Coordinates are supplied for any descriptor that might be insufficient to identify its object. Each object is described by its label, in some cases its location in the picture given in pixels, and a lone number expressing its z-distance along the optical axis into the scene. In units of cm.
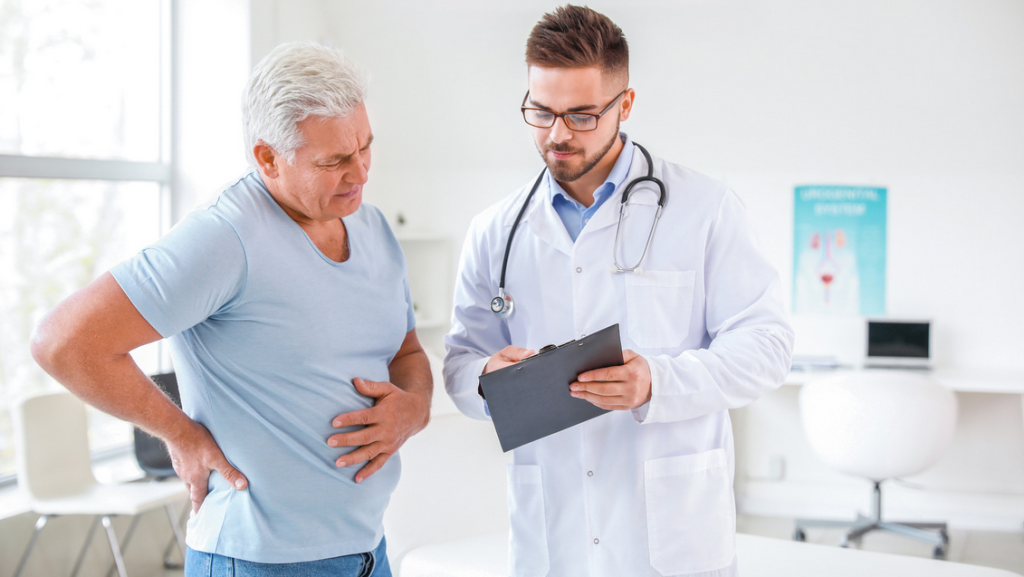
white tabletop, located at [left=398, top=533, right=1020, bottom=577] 200
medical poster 400
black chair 302
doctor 135
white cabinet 441
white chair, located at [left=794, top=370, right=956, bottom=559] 317
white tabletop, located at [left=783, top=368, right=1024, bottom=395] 341
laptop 376
